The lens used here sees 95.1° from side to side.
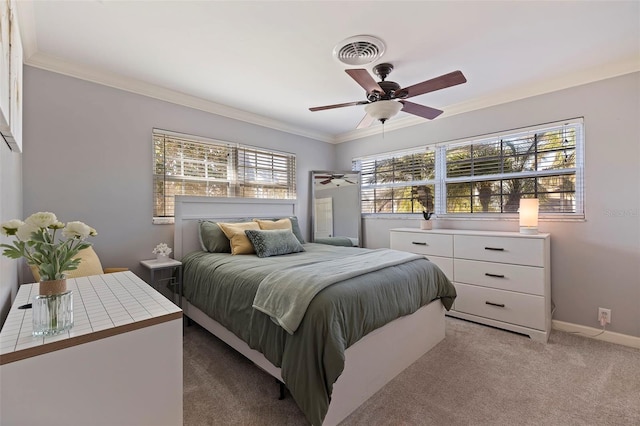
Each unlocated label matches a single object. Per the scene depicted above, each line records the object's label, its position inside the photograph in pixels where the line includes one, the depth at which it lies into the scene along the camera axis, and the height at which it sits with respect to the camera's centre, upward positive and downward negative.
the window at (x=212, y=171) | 3.15 +0.52
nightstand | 2.75 -0.60
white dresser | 2.67 -0.65
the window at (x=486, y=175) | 2.93 +0.42
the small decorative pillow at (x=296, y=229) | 3.74 -0.23
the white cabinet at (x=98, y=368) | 0.83 -0.49
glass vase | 0.94 -0.32
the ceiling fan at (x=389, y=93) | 2.04 +0.90
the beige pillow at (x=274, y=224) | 3.47 -0.15
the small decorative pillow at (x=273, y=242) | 2.89 -0.31
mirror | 4.59 +0.07
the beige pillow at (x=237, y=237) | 2.98 -0.27
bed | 1.53 -0.73
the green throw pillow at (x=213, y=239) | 3.08 -0.28
